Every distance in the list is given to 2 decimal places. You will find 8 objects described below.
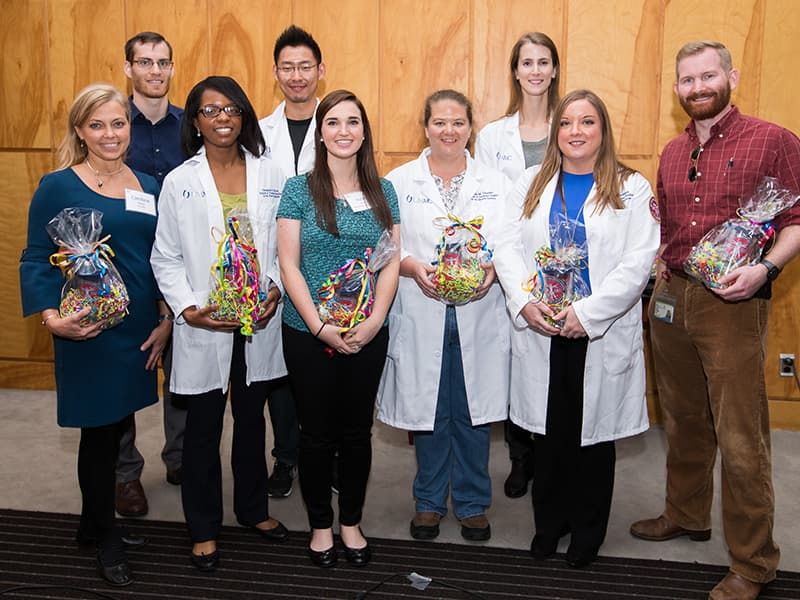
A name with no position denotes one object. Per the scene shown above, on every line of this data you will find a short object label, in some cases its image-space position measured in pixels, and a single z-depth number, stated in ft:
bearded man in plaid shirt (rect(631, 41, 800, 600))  8.57
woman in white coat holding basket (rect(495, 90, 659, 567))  9.08
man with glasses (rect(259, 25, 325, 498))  11.59
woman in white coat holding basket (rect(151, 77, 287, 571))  9.23
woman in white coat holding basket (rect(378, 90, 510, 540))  9.93
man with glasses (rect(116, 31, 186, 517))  11.63
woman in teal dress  8.83
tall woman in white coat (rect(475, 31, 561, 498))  11.64
